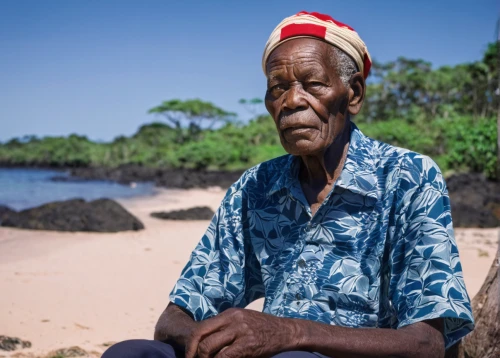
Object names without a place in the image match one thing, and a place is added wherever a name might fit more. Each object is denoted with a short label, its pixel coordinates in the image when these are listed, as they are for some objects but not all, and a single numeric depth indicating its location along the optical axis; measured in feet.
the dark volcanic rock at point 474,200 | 28.78
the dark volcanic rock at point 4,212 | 33.44
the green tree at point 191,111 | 159.84
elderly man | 4.71
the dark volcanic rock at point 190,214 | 34.01
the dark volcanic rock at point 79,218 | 28.78
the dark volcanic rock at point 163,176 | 79.38
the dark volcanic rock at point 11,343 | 11.14
